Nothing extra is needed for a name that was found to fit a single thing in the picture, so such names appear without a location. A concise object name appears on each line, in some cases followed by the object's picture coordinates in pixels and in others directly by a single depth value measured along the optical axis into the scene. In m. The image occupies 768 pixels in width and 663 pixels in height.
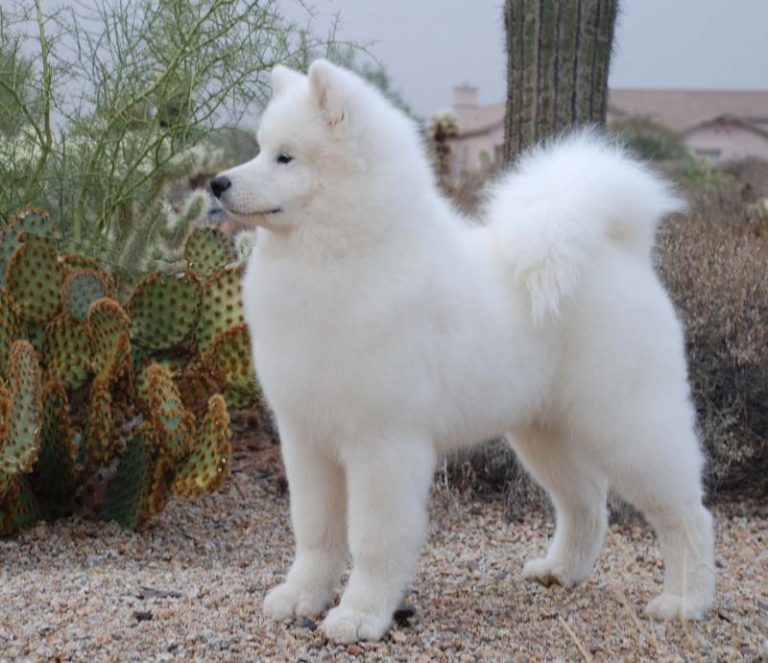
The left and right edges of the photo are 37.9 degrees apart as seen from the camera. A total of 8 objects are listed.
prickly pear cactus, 4.48
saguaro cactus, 5.38
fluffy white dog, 3.20
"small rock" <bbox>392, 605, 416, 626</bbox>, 3.52
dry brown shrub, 5.65
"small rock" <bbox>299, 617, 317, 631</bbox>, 3.45
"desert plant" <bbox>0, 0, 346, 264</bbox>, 5.36
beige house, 21.31
